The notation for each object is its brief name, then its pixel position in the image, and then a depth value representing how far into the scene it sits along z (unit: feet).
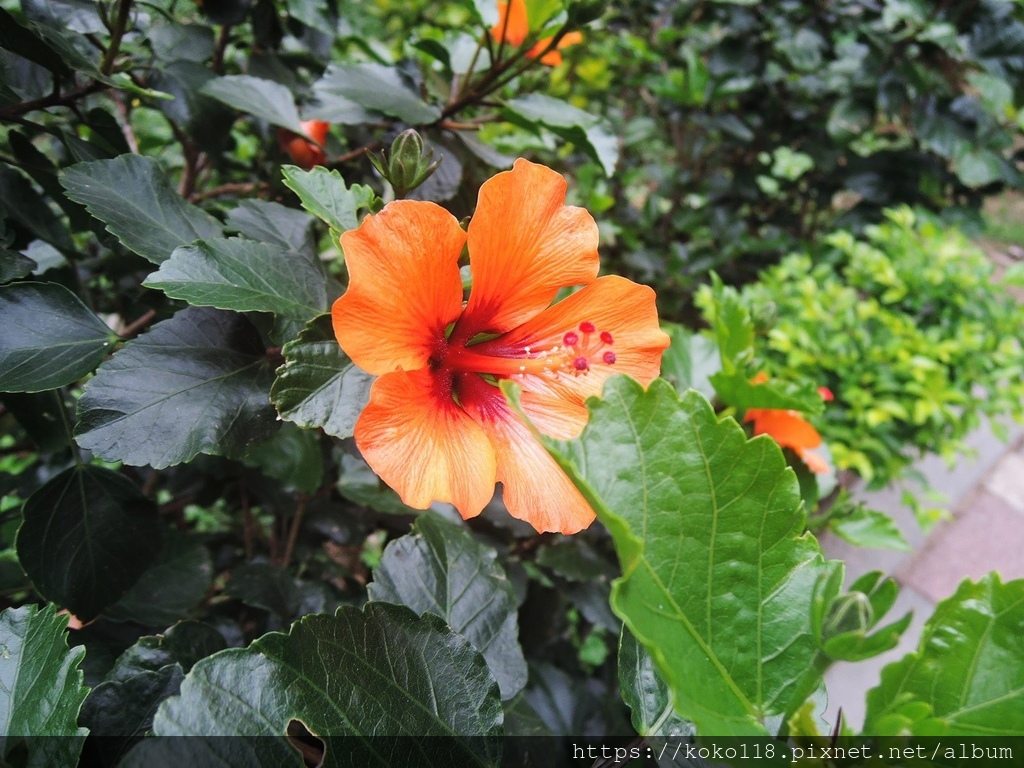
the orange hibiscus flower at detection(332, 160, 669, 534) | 0.61
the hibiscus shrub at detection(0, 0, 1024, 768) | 0.55
